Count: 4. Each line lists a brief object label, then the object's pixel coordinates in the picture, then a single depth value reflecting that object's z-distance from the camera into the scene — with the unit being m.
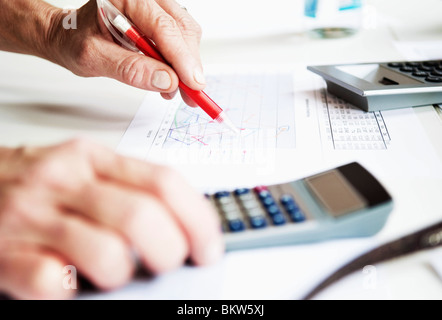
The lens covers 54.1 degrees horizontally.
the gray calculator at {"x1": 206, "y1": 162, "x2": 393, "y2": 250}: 0.30
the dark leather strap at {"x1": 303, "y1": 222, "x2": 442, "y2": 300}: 0.30
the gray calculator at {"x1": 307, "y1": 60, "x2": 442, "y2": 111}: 0.51
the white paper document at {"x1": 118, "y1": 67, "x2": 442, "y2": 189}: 0.41
